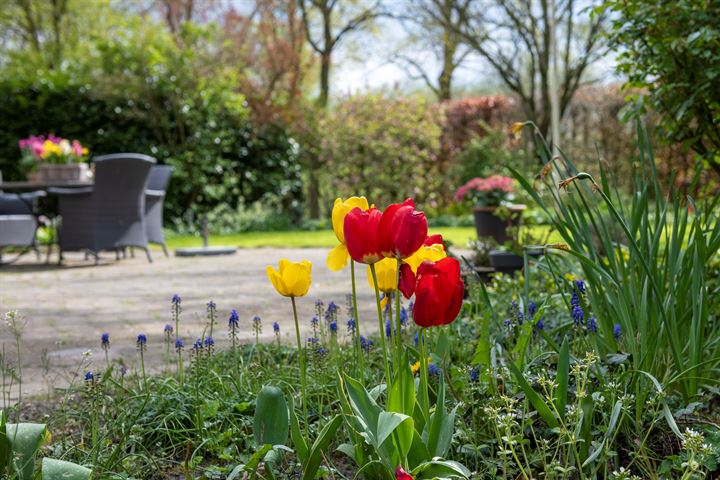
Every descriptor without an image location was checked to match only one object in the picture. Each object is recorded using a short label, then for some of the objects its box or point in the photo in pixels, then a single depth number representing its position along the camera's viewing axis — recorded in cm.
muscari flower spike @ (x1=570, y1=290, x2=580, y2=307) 196
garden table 677
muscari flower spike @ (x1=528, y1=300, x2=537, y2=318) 205
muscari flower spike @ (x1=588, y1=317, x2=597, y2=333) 187
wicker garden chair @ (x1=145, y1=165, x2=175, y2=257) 768
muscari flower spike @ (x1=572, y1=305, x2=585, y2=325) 184
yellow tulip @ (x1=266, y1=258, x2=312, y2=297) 142
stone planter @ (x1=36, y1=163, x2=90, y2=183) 730
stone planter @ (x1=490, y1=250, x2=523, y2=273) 438
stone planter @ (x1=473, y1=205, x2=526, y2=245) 619
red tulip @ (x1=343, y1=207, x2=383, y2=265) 125
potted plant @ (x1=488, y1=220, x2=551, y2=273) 427
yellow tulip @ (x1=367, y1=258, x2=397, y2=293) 141
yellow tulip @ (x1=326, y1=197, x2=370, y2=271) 138
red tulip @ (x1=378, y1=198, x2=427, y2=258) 123
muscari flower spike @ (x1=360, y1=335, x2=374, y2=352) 221
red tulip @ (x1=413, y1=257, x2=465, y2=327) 127
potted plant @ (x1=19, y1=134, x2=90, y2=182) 732
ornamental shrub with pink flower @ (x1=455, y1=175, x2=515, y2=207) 605
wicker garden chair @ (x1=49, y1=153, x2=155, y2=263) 679
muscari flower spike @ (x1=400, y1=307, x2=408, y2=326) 227
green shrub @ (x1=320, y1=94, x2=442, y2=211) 1166
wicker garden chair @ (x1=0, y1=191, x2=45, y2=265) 667
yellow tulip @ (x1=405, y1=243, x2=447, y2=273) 140
